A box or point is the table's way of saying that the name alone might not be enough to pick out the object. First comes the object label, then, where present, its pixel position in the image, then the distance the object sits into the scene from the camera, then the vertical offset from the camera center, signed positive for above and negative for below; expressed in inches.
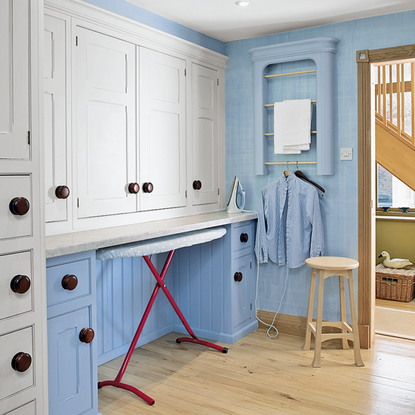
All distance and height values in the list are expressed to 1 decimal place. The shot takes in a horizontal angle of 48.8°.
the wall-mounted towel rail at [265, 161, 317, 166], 137.3 +11.1
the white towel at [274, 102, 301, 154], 138.5 +20.7
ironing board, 92.9 -10.8
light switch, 132.1 +12.9
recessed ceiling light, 116.6 +50.1
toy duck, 187.0 -26.4
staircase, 188.4 +23.4
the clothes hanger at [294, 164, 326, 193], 136.6 +6.4
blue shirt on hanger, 134.9 -7.7
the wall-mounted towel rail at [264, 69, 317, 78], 135.5 +37.8
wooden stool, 117.6 -24.4
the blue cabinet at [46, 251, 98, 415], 80.7 -24.8
